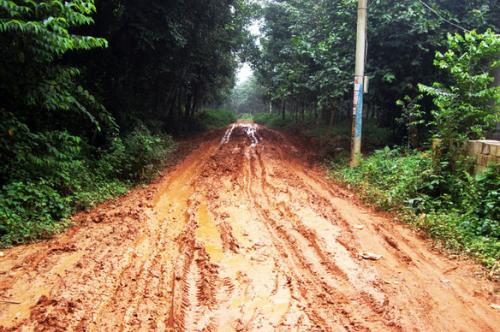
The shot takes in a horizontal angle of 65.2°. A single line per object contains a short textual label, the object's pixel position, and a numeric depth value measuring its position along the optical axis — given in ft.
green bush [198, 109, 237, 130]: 99.62
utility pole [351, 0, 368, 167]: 35.27
